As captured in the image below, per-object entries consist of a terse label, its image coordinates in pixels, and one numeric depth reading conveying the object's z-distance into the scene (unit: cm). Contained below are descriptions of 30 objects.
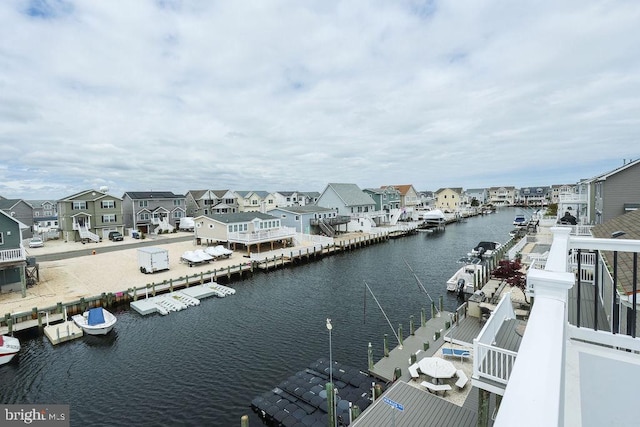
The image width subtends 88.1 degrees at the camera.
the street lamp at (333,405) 1130
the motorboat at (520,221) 6850
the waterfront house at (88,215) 4781
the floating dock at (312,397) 1179
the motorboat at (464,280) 2511
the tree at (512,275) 2036
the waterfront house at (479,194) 14212
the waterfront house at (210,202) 6925
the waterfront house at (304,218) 5050
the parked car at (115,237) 4812
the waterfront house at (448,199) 10856
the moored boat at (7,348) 1596
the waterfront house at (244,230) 3888
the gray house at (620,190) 2461
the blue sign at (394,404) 871
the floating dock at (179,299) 2237
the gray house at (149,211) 5678
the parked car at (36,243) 4332
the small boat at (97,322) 1878
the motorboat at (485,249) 3745
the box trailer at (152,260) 2905
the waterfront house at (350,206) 5806
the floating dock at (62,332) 1812
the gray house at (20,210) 4968
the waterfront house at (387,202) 6981
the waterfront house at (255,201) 7531
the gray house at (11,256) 2309
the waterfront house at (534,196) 13612
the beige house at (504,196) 14725
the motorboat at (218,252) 3434
